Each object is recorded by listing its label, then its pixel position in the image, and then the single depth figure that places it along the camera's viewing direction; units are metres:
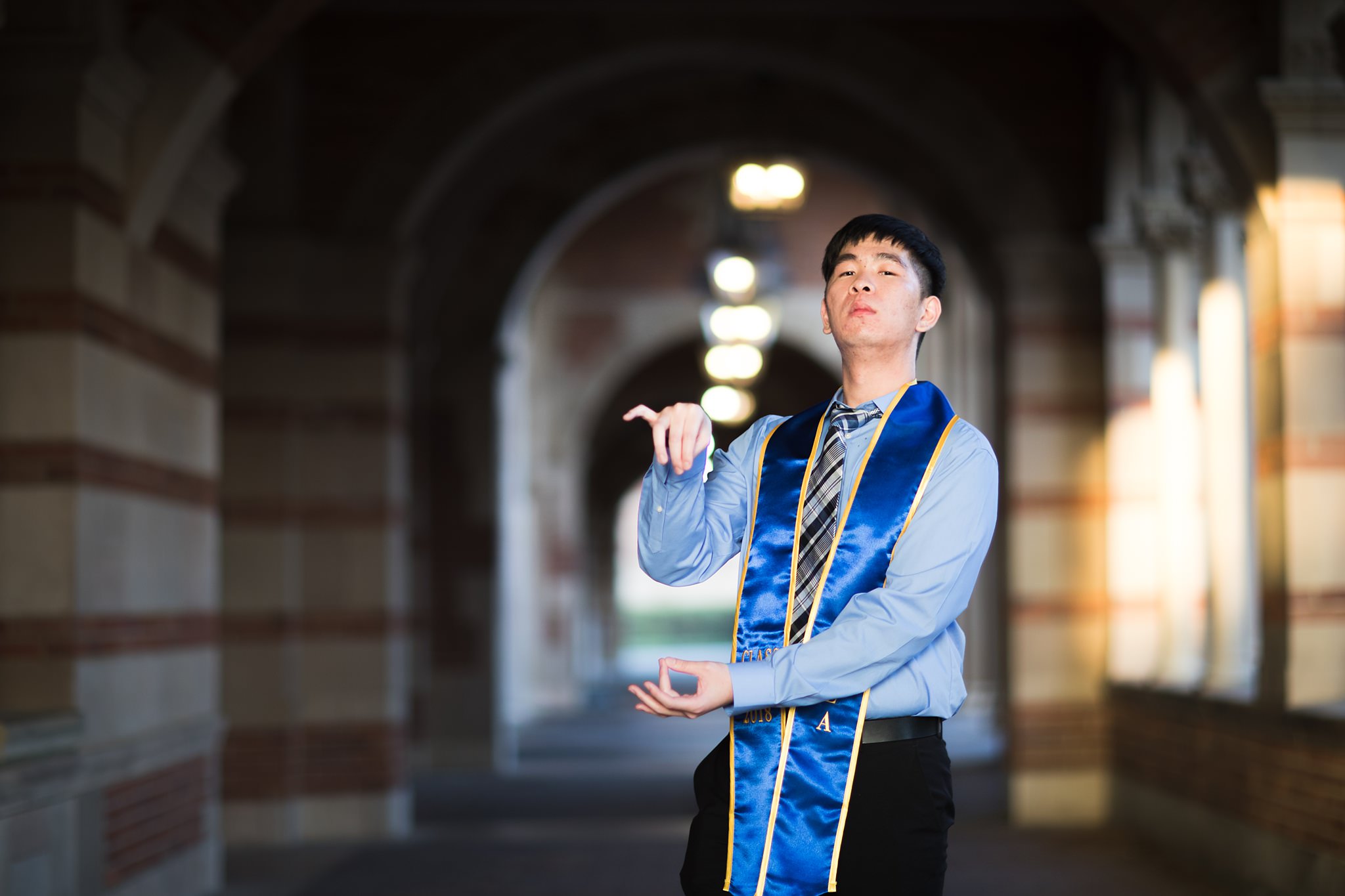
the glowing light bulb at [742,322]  14.61
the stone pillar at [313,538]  9.89
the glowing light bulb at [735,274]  13.06
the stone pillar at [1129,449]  10.09
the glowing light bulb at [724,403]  18.06
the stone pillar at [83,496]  5.87
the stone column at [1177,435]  9.50
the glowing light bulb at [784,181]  10.34
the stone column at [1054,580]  10.23
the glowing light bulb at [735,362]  15.62
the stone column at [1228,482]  8.47
